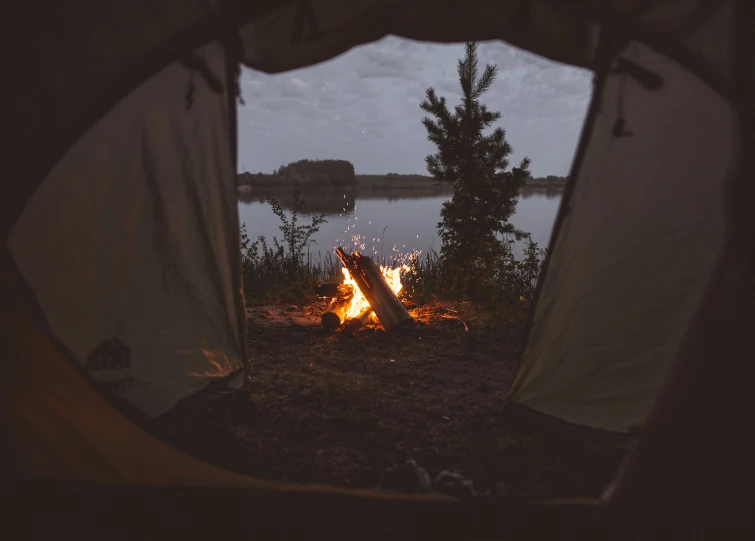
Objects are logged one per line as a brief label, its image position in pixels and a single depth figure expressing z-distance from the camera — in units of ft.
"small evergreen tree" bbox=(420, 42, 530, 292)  21.15
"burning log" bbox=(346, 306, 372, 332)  16.56
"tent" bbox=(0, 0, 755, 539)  5.14
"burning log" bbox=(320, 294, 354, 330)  17.02
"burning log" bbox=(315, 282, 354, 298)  18.98
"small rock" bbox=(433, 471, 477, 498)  6.96
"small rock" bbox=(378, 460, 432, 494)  7.38
